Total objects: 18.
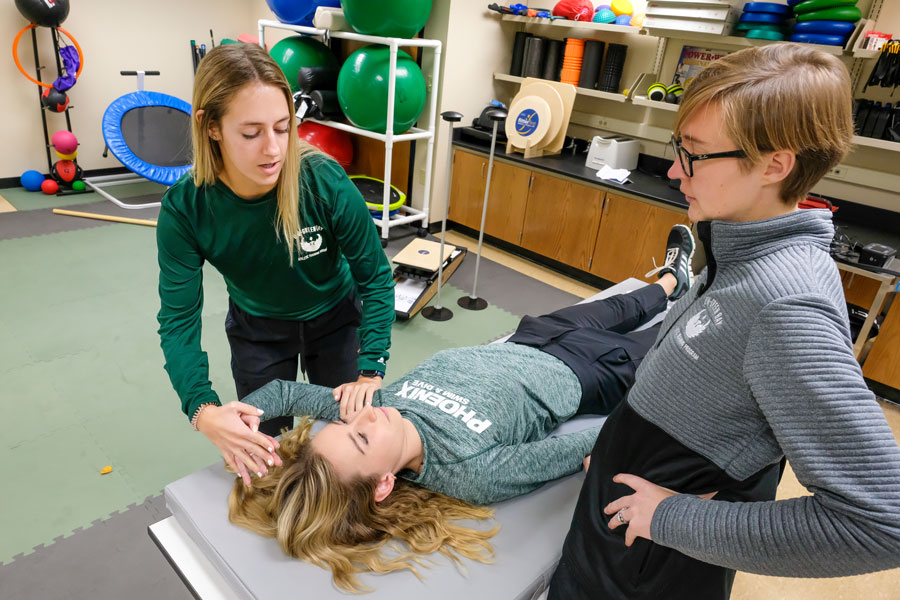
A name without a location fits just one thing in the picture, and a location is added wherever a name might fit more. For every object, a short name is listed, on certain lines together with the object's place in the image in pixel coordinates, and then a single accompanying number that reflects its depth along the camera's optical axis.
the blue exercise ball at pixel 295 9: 4.28
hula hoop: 4.32
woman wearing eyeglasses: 0.65
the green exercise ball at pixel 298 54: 4.41
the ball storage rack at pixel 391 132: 3.83
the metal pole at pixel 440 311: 3.26
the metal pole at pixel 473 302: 3.58
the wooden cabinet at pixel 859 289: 2.92
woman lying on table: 1.24
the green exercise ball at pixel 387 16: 3.69
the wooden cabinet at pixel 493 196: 4.23
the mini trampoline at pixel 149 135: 4.53
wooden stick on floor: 4.35
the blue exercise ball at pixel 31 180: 4.73
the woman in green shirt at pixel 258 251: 1.22
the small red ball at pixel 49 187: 4.73
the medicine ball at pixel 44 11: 4.18
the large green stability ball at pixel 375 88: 3.91
